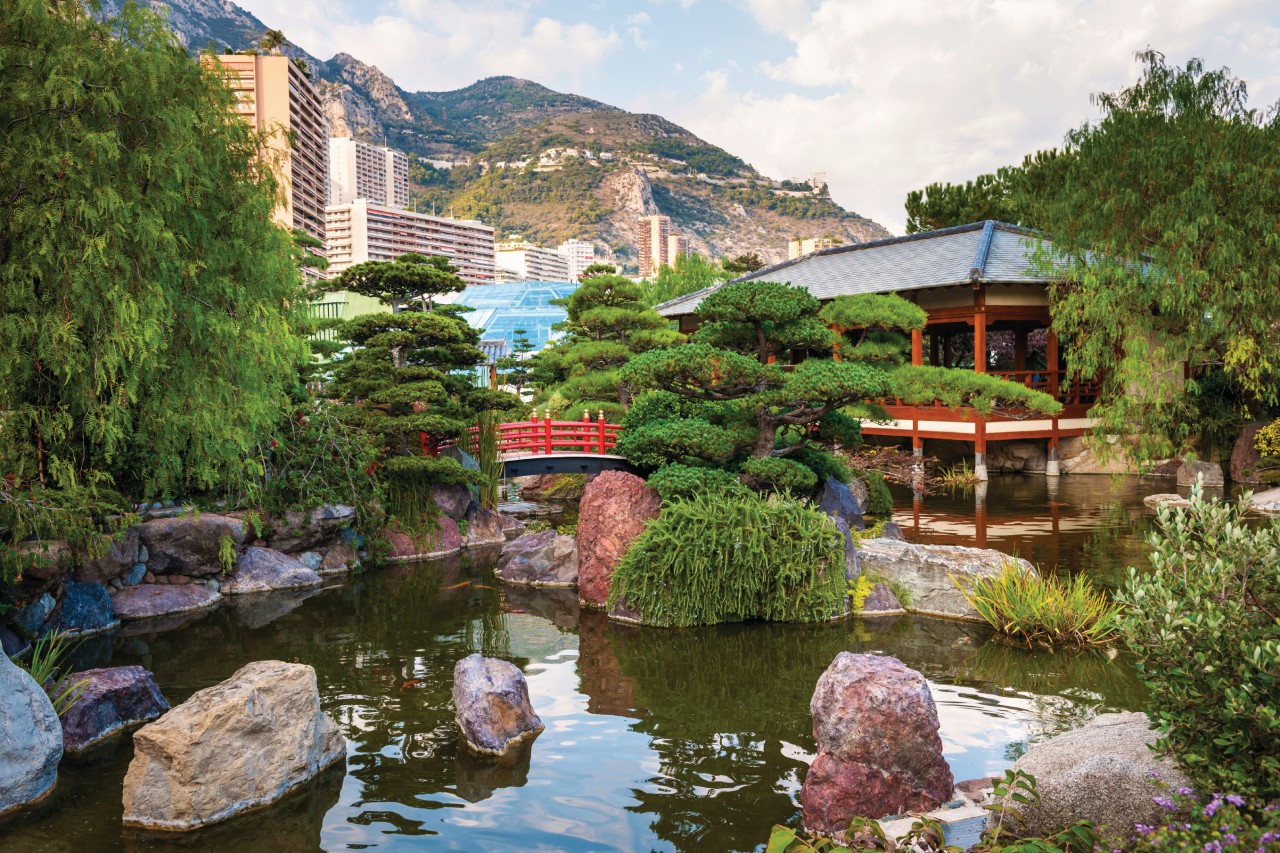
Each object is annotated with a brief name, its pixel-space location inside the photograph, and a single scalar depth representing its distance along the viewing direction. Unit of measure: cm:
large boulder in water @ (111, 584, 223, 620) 1146
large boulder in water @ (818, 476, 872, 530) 1395
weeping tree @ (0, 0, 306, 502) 788
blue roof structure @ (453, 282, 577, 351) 4872
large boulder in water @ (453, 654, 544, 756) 724
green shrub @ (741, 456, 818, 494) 1231
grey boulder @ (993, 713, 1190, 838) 479
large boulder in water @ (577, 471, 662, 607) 1177
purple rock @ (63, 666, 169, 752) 744
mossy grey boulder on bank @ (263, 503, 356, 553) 1367
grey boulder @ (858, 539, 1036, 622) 1093
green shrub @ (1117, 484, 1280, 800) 404
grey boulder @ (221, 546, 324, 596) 1277
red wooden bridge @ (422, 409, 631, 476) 1761
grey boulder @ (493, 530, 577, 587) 1311
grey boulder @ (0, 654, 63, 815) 627
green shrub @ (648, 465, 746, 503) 1173
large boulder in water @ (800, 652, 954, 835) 579
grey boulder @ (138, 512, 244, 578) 1207
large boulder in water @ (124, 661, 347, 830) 615
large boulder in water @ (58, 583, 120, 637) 1054
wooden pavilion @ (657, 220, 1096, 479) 2047
